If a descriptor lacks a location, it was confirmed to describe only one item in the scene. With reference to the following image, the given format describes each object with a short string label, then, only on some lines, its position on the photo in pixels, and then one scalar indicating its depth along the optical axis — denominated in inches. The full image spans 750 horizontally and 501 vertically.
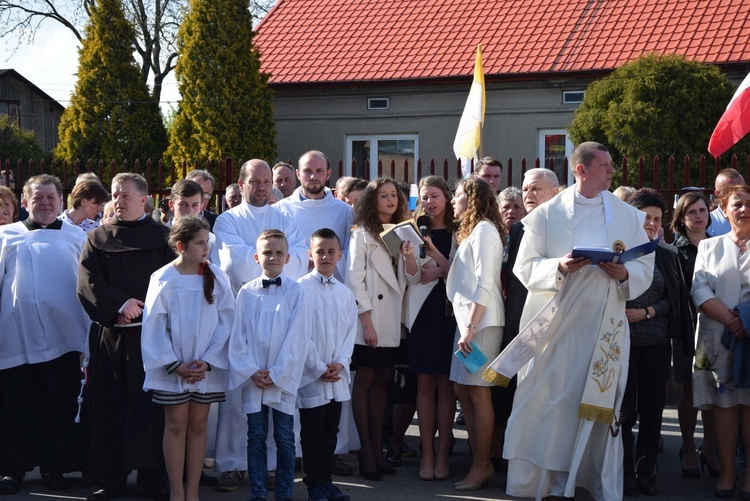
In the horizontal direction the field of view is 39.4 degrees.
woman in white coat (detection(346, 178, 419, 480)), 289.4
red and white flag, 405.1
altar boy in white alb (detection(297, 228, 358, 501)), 259.6
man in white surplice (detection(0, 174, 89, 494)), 278.4
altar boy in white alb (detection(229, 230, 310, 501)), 252.5
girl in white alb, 250.2
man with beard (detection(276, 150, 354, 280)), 316.2
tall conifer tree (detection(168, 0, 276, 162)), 866.1
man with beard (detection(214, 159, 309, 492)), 282.2
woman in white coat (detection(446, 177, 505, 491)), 275.4
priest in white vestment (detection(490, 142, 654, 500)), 257.9
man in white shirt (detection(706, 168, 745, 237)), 344.5
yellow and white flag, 476.4
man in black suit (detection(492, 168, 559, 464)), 281.4
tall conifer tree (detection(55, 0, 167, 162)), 1096.8
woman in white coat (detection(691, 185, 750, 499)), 274.8
